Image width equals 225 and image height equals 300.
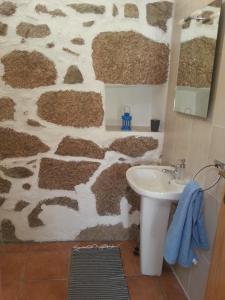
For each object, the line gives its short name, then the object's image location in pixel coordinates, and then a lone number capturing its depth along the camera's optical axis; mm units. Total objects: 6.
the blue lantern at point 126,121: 2249
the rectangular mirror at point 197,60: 1415
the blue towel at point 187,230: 1399
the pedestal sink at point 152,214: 1778
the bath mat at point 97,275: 1774
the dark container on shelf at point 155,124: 2205
